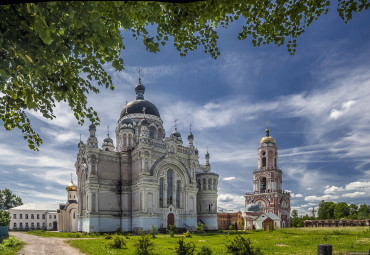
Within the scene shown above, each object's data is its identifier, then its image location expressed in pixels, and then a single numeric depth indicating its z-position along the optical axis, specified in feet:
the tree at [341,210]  273.95
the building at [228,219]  239.91
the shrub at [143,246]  46.50
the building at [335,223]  193.06
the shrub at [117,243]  55.77
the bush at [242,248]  34.18
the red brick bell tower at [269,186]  180.43
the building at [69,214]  151.02
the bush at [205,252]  35.74
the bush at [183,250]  39.52
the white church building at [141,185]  113.70
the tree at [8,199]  227.81
